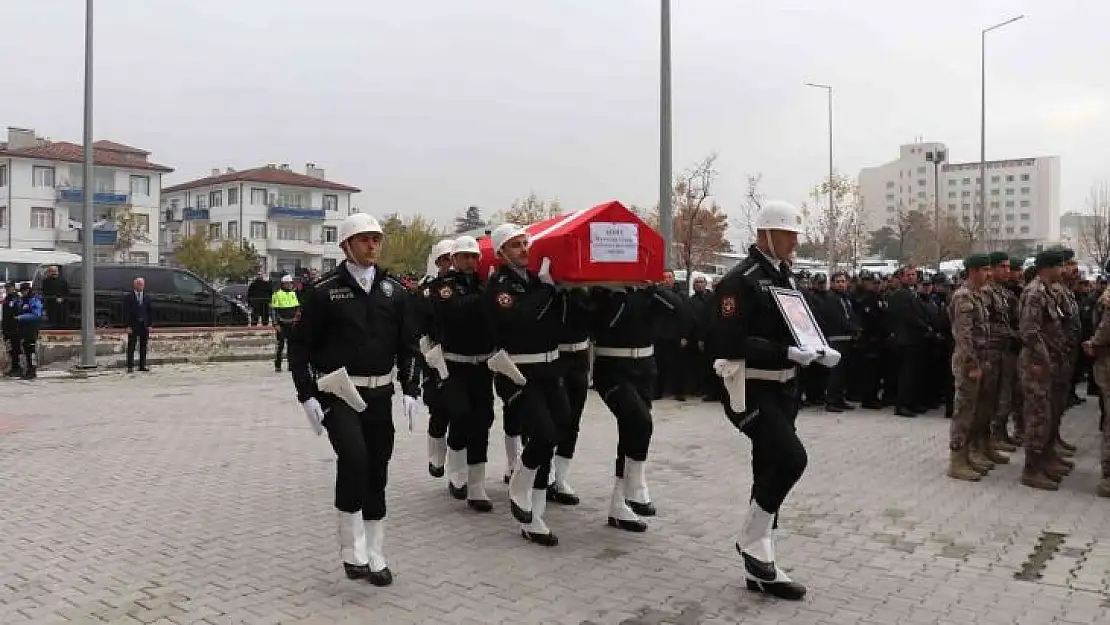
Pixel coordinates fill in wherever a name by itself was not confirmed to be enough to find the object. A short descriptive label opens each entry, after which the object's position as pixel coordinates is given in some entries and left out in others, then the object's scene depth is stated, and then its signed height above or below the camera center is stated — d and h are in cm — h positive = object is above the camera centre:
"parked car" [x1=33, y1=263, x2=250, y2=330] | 2122 +7
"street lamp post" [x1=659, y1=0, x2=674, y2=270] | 1530 +311
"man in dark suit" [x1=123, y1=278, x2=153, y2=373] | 1748 -42
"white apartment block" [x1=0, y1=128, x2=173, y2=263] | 6006 +724
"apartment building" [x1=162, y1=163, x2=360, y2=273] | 7300 +741
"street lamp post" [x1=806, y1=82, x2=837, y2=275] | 3929 +344
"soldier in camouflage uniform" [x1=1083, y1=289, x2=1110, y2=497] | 726 -40
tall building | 11212 +1592
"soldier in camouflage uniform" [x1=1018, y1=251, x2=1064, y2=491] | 783 -55
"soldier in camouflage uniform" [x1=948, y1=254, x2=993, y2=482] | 806 -51
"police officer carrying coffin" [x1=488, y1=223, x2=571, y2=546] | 607 -43
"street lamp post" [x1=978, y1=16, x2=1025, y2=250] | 2857 +566
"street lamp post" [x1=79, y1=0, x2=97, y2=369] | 1794 +111
